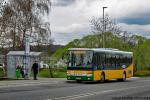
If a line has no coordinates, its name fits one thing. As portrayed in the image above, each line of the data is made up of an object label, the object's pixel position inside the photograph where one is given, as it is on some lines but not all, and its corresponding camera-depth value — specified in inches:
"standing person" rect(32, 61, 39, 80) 1268.1
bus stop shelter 1261.3
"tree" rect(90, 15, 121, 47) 2224.8
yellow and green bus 1202.7
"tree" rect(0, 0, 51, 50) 1816.8
